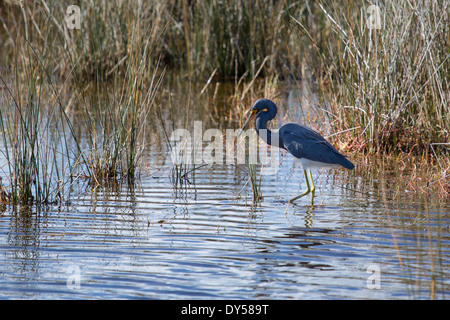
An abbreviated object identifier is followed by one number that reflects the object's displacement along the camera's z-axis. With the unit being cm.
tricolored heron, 1119
